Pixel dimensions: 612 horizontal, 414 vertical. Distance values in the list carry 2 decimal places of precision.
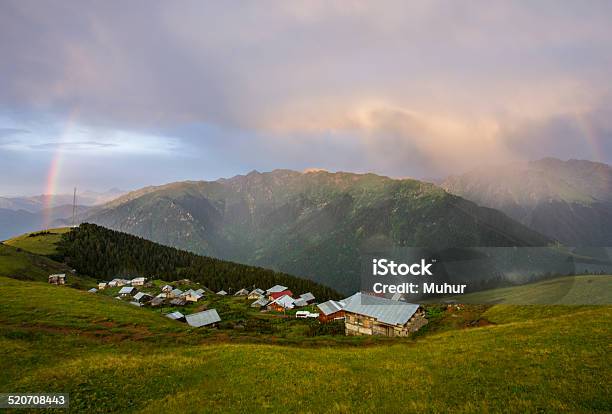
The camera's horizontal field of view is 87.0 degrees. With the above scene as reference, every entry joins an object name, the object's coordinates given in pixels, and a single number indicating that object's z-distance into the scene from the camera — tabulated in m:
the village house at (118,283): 154.10
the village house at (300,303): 138.10
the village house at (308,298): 149.95
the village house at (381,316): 64.19
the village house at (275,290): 157.76
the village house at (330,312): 101.81
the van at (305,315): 106.81
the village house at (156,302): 123.19
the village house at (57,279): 121.31
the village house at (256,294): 152.74
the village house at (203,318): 81.38
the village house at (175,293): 139.30
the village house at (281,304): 129.25
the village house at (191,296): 136.50
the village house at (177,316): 92.56
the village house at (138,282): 166.06
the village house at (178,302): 126.05
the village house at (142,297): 128.39
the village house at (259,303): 130.79
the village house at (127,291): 136.41
